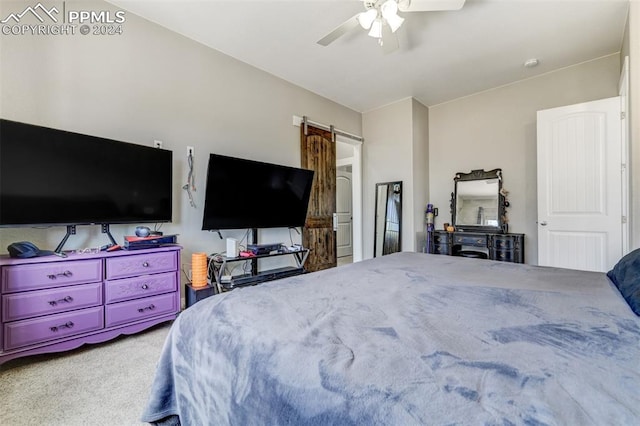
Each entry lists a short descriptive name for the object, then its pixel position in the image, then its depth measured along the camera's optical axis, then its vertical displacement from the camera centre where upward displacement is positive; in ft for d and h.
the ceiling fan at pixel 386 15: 6.69 +4.94
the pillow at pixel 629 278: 3.50 -0.98
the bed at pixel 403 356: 1.78 -1.17
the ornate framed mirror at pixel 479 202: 12.92 +0.57
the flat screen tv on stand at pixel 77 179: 6.13 +0.90
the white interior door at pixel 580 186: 9.68 +1.02
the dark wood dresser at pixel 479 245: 12.00 -1.41
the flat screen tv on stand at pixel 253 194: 9.43 +0.75
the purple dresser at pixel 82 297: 5.87 -1.98
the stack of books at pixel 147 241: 7.49 -0.74
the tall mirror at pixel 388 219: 14.71 -0.26
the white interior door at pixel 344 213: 21.84 +0.09
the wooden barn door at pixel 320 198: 13.47 +0.83
